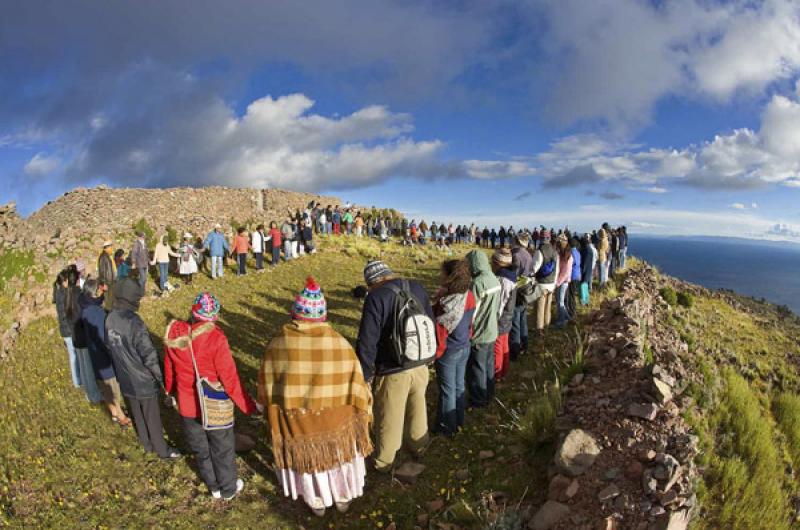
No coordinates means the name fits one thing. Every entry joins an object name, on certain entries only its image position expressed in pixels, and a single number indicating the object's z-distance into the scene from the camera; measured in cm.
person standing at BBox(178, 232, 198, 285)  1316
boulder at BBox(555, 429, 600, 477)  394
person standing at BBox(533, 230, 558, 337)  848
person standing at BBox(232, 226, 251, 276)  1437
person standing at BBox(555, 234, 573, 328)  912
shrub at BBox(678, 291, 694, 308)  1811
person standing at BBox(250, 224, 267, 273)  1551
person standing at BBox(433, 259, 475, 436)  490
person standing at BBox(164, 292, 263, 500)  402
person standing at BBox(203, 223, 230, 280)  1381
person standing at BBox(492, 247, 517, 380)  641
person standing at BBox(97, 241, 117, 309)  956
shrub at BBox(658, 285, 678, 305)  1677
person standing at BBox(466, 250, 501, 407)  542
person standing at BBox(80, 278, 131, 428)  580
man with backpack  415
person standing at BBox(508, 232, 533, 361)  789
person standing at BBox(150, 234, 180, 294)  1252
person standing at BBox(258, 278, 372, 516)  378
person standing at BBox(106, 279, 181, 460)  464
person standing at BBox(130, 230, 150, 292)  1183
